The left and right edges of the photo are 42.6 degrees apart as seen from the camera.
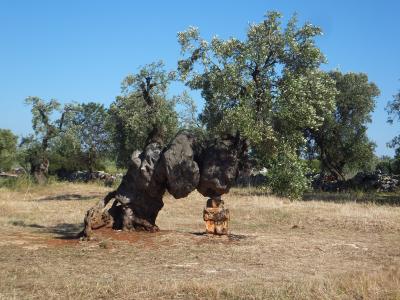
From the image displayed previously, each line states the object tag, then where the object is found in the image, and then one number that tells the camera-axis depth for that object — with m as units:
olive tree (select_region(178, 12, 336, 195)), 14.63
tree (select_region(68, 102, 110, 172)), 44.34
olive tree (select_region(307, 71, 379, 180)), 39.62
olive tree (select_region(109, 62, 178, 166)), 23.96
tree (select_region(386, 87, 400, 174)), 33.03
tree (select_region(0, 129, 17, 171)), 46.22
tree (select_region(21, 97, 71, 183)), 38.28
